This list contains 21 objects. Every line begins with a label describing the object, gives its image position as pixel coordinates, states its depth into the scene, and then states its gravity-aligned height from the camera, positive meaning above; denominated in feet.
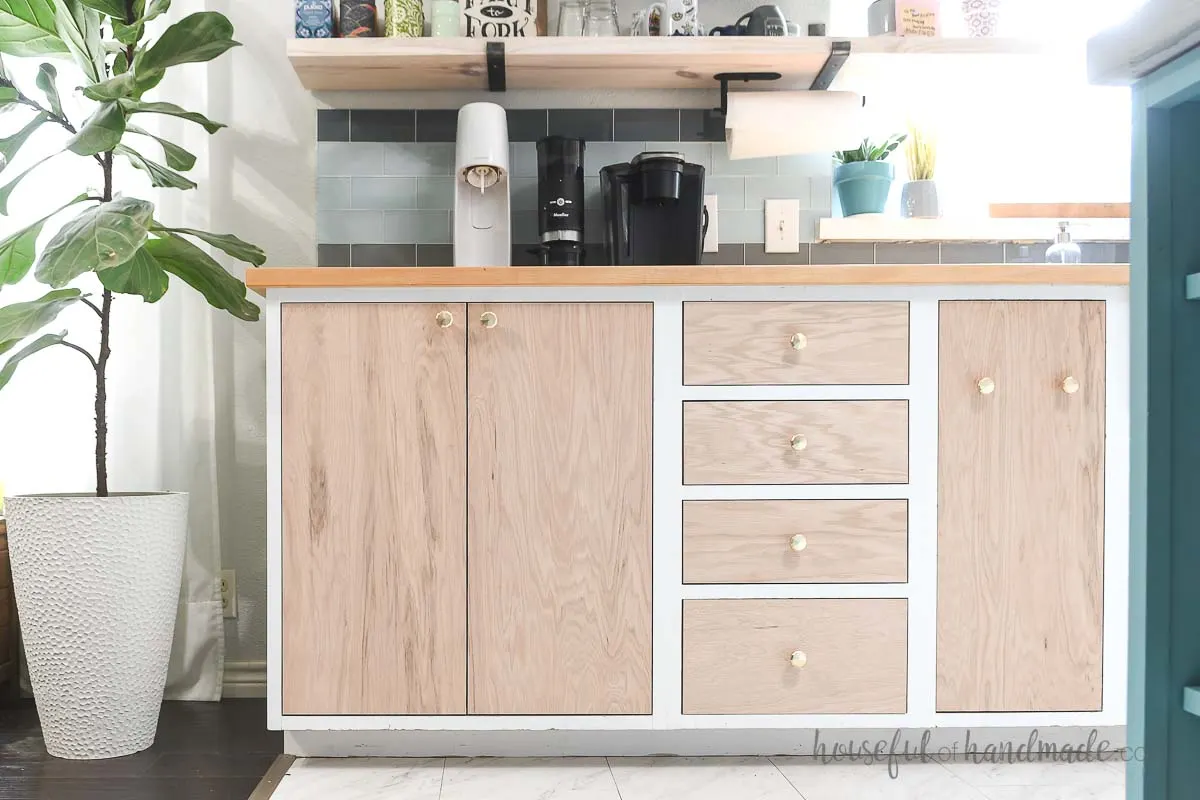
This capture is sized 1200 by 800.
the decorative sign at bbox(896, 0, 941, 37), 6.90 +2.84
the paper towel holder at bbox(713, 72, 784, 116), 7.09 +2.47
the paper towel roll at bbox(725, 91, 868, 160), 7.04 +2.14
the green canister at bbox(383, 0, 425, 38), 6.86 +2.82
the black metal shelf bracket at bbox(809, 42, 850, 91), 6.67 +2.49
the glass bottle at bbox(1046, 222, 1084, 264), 7.13 +1.14
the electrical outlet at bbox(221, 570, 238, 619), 7.36 -1.59
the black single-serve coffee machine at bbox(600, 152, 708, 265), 6.55 +1.27
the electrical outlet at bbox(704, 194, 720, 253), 7.35 +1.37
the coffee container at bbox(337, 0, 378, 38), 6.91 +2.83
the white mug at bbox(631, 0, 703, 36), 6.97 +2.87
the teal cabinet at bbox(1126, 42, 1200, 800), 2.18 -0.15
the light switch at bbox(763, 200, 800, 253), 7.36 +1.38
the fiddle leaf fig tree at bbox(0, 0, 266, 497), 5.14 +1.44
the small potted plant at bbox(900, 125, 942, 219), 7.14 +1.69
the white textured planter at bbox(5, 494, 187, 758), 5.64 -1.33
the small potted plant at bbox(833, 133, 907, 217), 7.16 +1.72
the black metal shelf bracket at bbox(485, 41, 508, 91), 6.65 +2.44
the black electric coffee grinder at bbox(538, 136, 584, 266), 6.70 +1.43
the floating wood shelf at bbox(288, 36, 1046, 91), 6.66 +2.49
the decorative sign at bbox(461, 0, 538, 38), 7.00 +2.88
